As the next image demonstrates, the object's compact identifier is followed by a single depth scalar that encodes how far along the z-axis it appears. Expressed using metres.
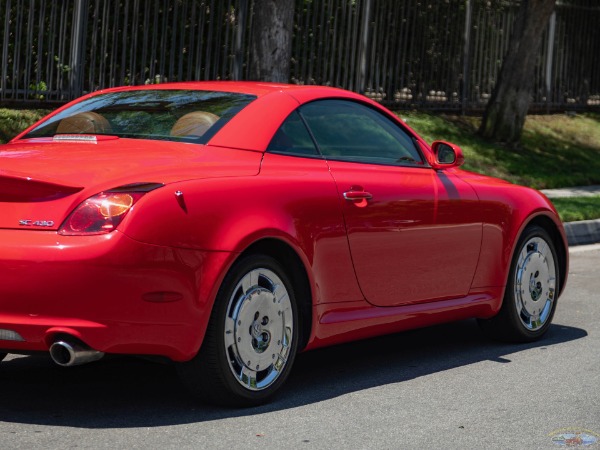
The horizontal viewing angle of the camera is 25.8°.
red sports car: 5.21
